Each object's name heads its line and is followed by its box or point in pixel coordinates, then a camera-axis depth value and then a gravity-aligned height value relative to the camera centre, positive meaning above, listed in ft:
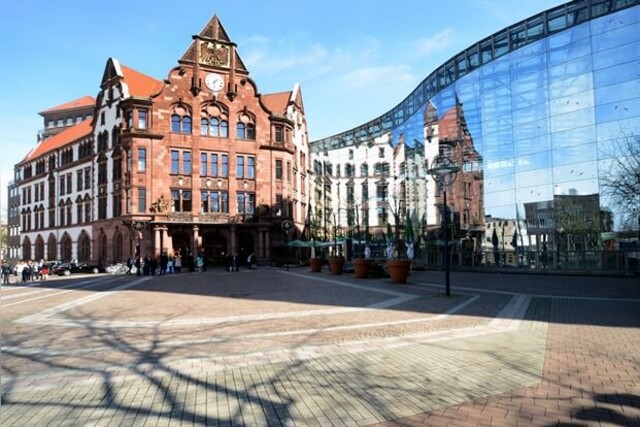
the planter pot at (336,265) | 91.09 -5.85
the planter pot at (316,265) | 105.91 -6.76
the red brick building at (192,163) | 144.66 +23.81
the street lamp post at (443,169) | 53.44 +7.00
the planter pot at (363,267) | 78.12 -5.47
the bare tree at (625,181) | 91.79 +9.28
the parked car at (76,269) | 133.80 -8.16
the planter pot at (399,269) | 66.10 -5.07
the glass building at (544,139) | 96.84 +21.23
